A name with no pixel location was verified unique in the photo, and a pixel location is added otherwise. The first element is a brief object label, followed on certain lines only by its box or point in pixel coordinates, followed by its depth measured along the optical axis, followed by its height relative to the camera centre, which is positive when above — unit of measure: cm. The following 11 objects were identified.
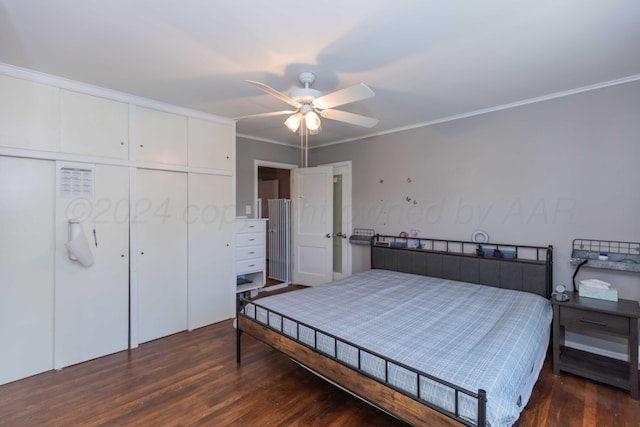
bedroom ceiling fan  210 +83
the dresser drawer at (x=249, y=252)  427 -56
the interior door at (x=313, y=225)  493 -20
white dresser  426 -58
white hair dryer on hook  266 -27
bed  152 -81
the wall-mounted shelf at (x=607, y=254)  258 -37
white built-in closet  250 -6
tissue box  255 -69
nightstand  227 -92
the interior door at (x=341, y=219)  485 -9
